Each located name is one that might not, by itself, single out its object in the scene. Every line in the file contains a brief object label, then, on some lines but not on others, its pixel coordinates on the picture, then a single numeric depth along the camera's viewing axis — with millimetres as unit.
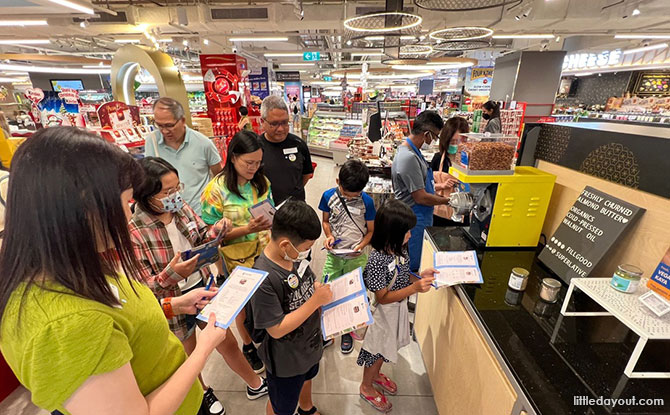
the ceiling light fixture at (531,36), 7666
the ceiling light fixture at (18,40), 7813
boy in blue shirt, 2303
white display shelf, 932
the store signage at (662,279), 1033
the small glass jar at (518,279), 1426
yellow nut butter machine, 1737
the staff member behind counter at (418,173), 2488
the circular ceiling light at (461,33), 3562
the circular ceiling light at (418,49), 5293
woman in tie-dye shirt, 1954
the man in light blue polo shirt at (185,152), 2580
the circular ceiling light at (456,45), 4483
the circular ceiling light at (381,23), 3090
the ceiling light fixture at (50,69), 11867
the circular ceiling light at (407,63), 7960
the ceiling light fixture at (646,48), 8531
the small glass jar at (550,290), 1351
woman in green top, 618
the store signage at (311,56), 10503
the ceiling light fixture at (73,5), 3729
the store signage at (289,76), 18203
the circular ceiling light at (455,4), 2178
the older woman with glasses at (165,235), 1524
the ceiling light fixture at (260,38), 7770
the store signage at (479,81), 13109
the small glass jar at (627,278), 1085
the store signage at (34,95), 3715
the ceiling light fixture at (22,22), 5429
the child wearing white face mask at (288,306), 1332
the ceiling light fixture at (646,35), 7605
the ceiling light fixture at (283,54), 10322
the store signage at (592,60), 11186
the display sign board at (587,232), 1343
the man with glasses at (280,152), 2545
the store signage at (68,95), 3375
